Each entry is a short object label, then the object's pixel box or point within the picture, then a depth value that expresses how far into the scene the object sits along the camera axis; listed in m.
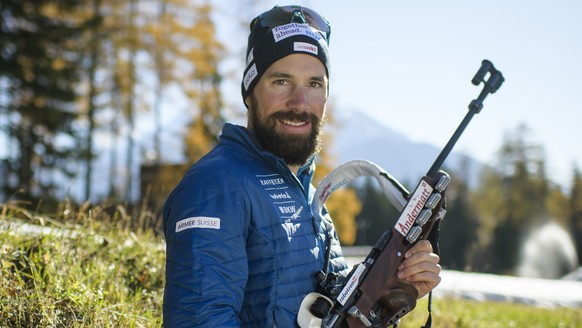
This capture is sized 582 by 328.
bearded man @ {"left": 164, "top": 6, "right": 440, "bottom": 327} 2.28
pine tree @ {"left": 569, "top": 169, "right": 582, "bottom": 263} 45.09
